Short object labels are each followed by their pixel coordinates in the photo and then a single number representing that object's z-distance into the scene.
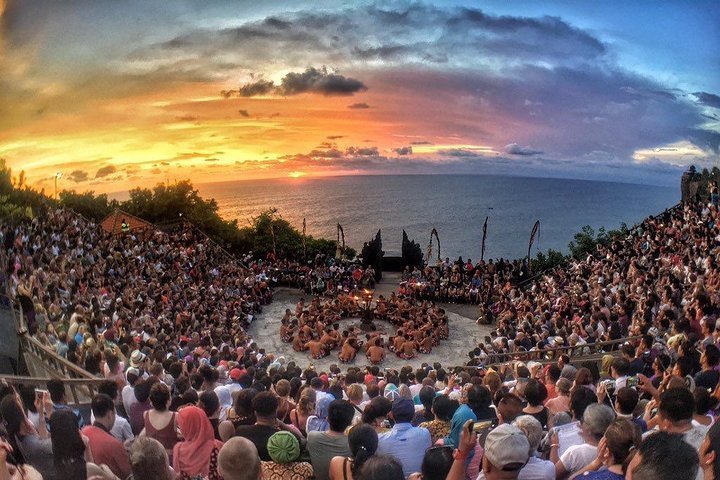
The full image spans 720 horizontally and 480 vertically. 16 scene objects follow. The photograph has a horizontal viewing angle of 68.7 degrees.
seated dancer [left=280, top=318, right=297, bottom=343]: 17.42
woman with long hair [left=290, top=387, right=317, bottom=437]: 5.40
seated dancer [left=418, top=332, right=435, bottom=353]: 16.25
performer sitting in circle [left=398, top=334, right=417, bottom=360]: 15.80
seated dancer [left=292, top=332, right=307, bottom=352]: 16.53
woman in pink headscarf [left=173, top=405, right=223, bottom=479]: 4.04
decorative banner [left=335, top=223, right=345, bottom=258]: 30.62
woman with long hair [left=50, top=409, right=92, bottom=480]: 3.53
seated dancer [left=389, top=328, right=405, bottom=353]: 16.05
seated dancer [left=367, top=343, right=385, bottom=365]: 15.38
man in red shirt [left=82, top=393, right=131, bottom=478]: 3.94
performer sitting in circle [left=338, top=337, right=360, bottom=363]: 15.52
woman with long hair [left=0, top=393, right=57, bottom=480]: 3.64
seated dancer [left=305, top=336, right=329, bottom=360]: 15.88
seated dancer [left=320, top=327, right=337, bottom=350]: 16.10
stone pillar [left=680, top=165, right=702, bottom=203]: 26.73
